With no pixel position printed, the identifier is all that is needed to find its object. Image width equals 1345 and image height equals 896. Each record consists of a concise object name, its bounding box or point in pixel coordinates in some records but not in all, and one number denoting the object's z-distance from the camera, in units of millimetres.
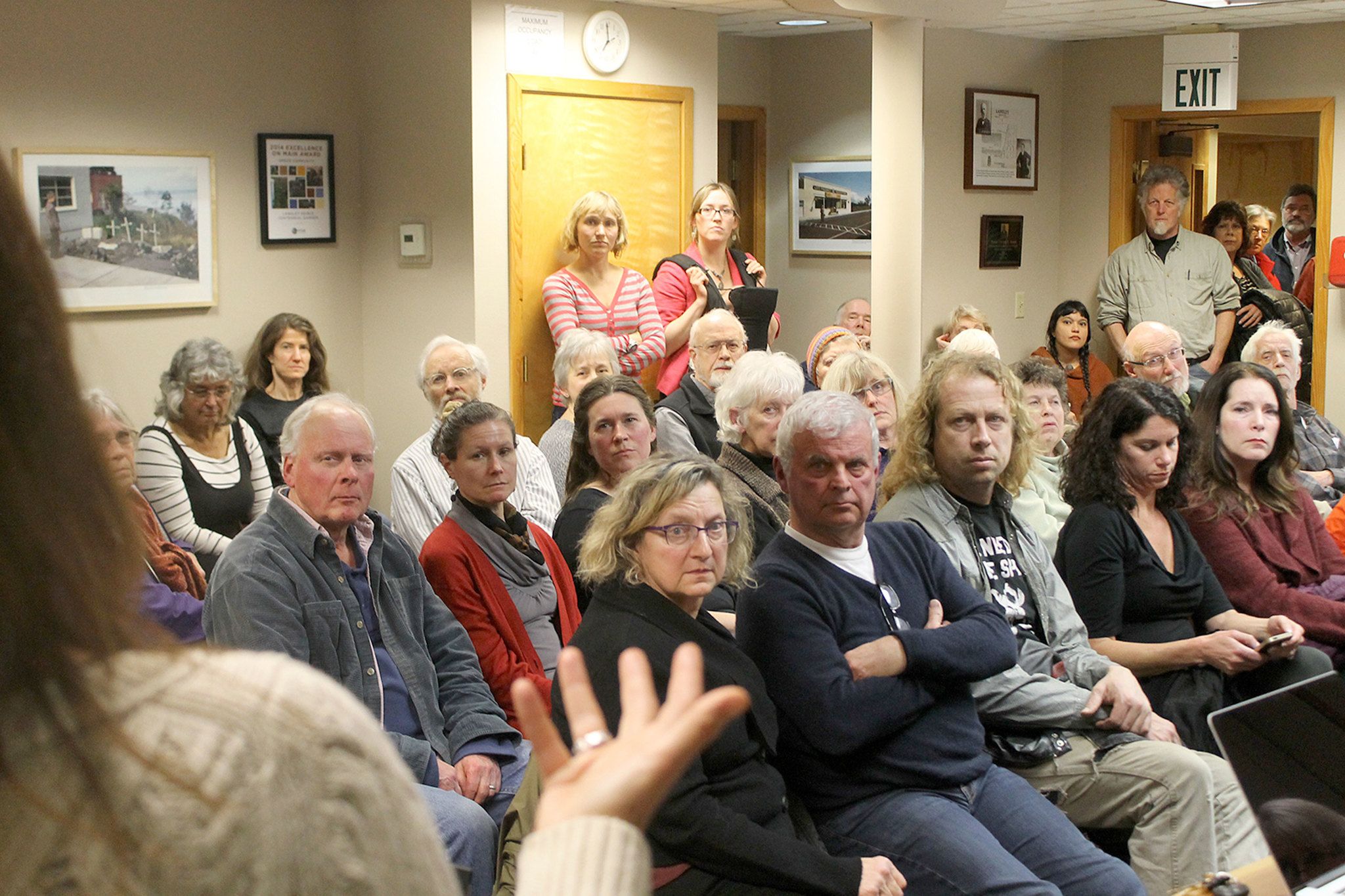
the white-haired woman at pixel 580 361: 4984
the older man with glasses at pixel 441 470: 3910
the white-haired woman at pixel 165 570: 3236
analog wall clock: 6000
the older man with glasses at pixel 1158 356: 5520
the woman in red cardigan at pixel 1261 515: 3719
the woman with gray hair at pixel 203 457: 4195
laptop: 1942
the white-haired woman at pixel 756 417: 3684
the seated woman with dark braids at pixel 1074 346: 7570
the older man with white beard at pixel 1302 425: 5480
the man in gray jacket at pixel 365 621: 2639
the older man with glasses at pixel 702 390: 4539
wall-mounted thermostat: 5871
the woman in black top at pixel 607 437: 3713
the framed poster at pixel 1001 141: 7777
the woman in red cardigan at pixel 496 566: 3133
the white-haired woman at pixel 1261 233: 8594
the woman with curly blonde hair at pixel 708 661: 2180
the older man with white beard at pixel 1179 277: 7770
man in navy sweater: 2439
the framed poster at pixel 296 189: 5711
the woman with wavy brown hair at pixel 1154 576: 3297
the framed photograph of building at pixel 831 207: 8094
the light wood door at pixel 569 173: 5867
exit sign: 7344
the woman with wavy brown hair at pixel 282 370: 5363
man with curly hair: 2850
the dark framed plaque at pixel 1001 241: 7926
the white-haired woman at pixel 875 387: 4383
